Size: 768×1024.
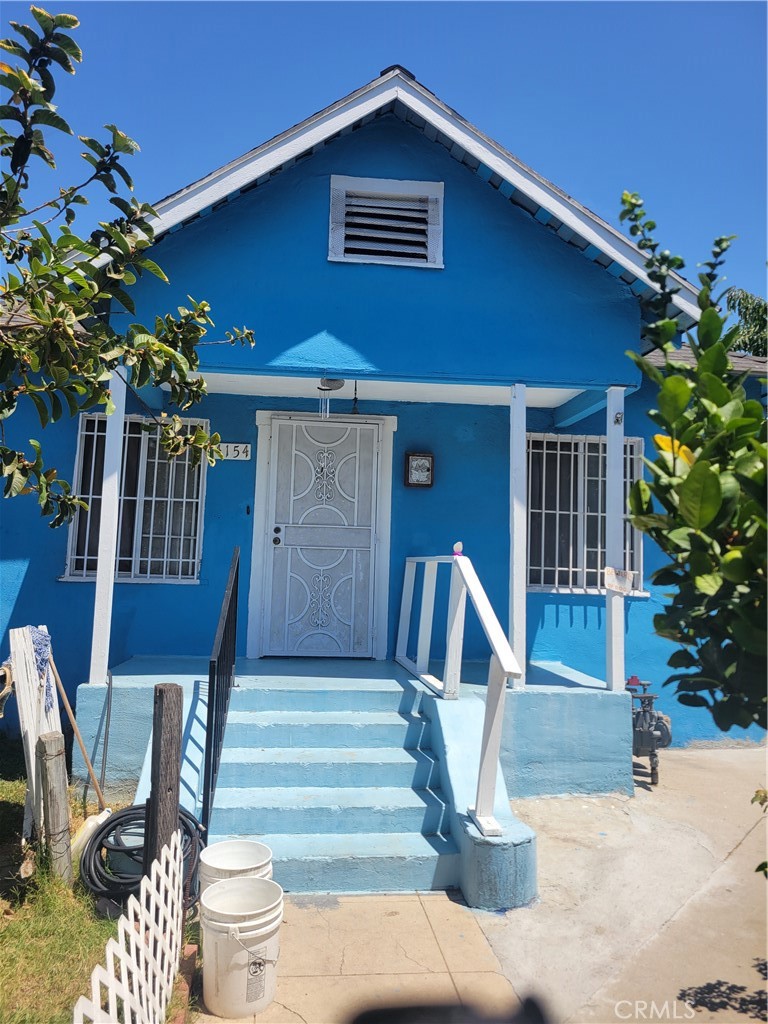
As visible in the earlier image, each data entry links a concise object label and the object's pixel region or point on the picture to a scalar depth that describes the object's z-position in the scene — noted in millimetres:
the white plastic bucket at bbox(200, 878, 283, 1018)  3119
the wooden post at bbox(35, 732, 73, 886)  4176
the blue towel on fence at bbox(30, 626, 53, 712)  5105
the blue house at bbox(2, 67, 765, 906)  4926
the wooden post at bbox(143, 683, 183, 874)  3361
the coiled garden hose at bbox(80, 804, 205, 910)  4012
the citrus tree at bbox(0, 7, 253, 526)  2211
